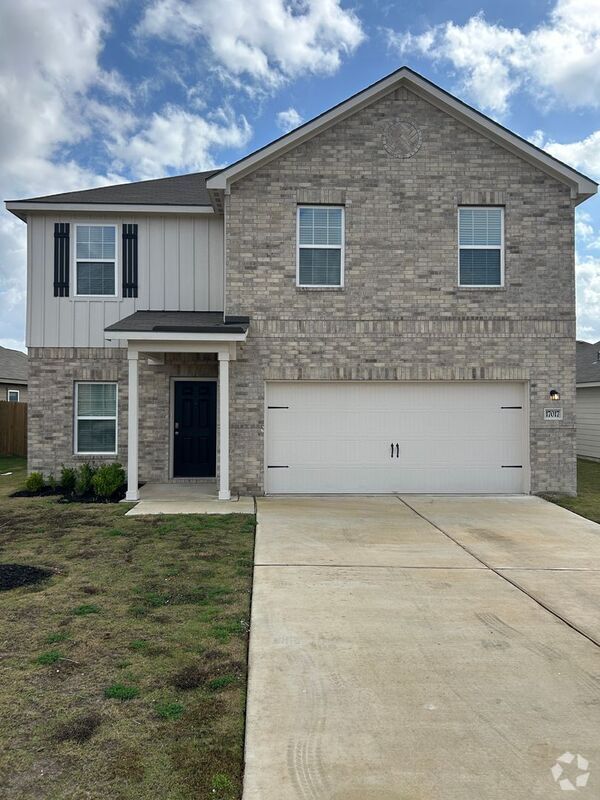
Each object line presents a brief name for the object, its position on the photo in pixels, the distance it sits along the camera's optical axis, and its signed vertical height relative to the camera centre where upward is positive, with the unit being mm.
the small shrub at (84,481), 11367 -1503
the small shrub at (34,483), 11734 -1592
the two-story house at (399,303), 11273 +1986
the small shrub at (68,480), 11820 -1545
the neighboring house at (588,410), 19203 -102
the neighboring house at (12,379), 23500 +952
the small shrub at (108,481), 10930 -1446
